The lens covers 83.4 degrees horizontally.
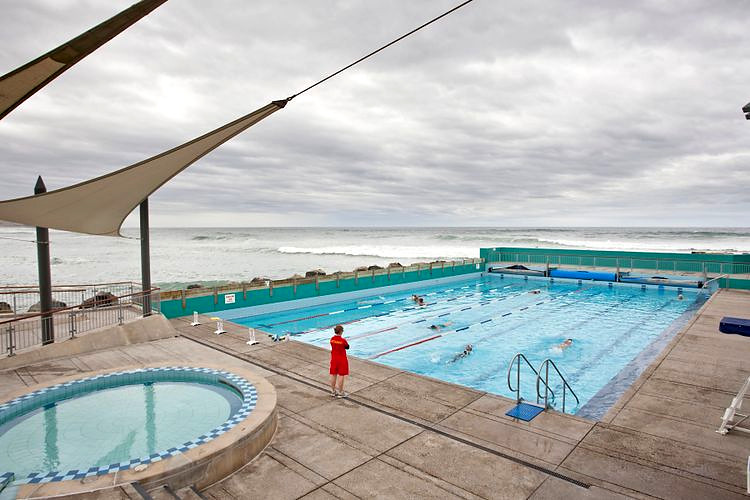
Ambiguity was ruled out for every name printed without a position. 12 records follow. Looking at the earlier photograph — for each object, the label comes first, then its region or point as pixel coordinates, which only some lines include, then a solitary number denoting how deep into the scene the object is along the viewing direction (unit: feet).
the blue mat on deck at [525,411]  21.97
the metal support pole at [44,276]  30.83
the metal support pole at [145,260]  38.37
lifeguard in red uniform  23.98
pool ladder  23.11
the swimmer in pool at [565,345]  45.52
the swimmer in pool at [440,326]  54.14
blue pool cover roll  90.22
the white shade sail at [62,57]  11.93
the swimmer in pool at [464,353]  42.62
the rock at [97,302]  37.48
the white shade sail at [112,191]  25.44
